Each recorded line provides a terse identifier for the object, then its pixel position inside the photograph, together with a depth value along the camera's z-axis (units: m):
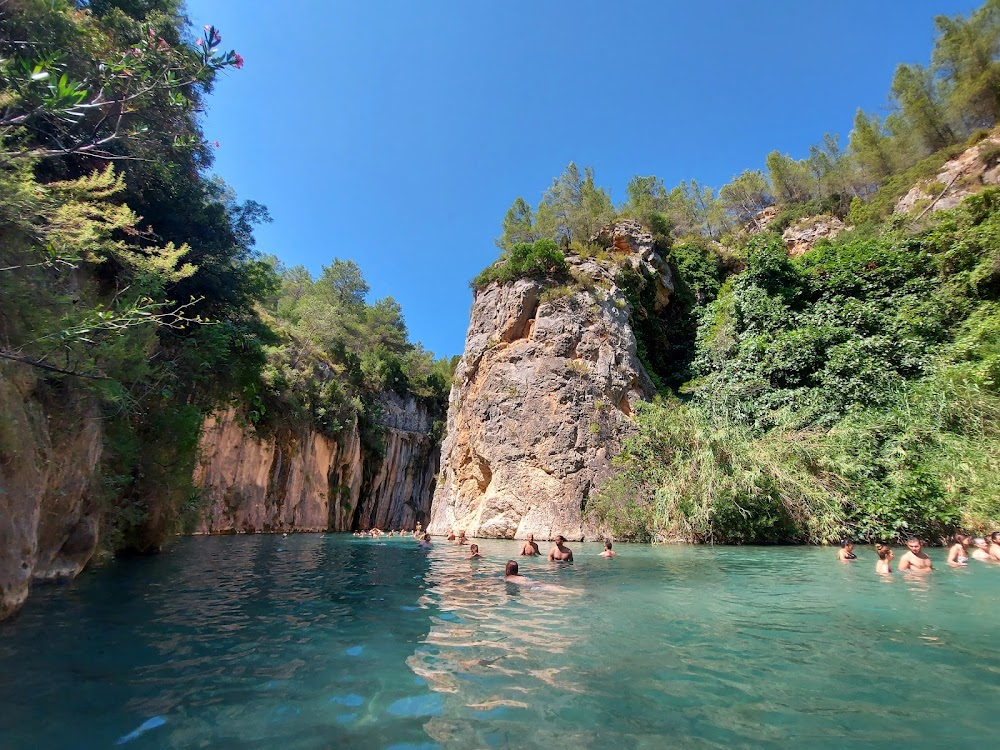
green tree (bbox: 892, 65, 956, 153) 28.77
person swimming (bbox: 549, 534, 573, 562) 12.05
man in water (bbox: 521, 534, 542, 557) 13.55
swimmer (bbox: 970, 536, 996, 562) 11.01
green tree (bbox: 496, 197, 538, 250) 34.94
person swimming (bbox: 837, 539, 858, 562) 11.15
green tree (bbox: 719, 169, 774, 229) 39.59
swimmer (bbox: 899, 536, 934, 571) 9.66
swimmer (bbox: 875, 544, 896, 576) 9.34
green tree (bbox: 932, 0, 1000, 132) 26.56
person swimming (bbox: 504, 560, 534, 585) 9.00
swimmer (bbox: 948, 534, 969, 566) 10.56
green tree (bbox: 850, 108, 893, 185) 31.25
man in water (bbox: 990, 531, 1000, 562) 10.63
